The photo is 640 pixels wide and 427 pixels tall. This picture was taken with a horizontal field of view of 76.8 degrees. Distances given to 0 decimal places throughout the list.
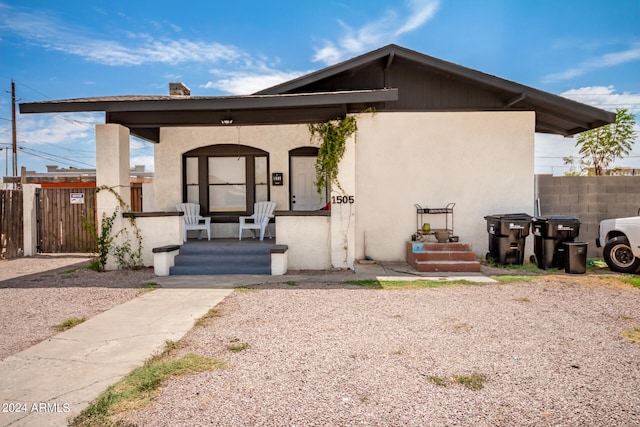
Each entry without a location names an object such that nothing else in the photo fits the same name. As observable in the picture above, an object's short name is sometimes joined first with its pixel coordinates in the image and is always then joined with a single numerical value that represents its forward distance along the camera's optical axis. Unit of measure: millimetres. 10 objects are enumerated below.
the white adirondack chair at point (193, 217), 9945
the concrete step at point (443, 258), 8281
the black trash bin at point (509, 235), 8438
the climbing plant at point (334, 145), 8000
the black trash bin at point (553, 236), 8203
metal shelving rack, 9258
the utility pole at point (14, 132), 23094
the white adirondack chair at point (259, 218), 9789
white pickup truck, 7797
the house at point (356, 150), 8133
